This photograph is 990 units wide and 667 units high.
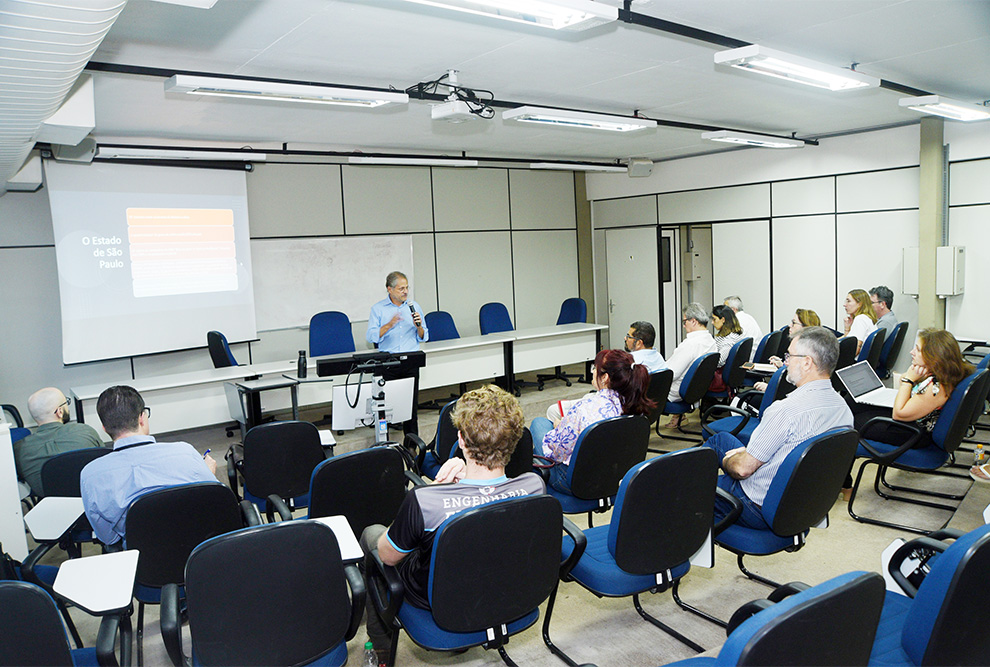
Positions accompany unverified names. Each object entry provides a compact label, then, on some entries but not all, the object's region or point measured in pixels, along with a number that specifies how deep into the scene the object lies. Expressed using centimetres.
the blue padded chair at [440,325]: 780
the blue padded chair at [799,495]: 257
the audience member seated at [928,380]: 377
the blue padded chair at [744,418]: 455
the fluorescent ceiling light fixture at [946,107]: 512
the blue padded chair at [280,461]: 363
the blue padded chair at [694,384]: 525
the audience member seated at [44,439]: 363
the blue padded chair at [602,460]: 313
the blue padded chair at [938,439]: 370
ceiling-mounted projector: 458
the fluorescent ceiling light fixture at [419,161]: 734
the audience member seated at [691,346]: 554
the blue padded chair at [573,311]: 874
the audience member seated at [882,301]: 666
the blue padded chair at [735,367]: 574
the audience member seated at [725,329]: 606
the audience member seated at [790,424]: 287
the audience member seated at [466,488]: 218
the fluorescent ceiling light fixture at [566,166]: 795
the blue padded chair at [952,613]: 166
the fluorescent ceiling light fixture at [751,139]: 672
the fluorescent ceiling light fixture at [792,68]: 355
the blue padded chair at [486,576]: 204
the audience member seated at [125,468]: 269
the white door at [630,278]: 980
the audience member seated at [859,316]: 650
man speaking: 602
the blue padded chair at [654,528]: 238
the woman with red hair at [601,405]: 341
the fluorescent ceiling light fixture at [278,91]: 374
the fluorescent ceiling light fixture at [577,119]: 496
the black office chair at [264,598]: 188
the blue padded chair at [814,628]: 136
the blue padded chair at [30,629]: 168
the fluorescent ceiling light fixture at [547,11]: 274
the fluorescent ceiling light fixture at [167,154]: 596
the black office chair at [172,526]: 252
